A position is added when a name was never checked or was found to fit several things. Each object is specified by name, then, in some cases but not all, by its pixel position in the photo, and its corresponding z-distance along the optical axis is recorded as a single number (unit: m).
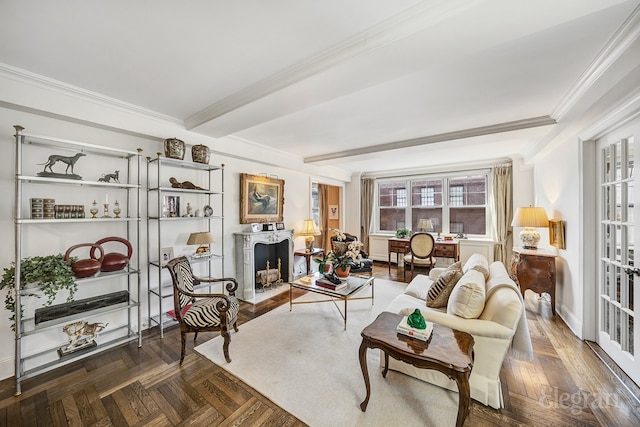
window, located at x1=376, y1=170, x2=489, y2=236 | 5.66
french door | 2.03
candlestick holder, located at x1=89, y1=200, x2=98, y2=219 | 2.38
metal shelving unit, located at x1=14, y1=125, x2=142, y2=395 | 1.91
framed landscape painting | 4.08
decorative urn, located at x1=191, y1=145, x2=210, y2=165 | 3.10
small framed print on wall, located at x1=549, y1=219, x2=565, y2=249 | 3.15
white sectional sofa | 1.74
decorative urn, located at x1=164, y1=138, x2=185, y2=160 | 2.85
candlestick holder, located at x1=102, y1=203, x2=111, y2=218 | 2.49
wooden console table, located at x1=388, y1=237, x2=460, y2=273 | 5.13
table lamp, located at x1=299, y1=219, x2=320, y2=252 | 5.21
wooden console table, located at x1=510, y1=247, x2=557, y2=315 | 3.23
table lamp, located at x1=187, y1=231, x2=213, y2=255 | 3.07
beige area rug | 1.70
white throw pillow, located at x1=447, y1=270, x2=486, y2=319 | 1.92
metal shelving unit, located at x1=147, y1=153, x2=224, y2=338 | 2.83
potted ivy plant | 1.96
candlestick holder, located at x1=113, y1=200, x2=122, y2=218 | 2.58
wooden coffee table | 1.38
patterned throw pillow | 2.39
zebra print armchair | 2.30
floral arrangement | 3.36
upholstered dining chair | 4.93
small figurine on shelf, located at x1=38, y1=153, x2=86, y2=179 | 2.11
